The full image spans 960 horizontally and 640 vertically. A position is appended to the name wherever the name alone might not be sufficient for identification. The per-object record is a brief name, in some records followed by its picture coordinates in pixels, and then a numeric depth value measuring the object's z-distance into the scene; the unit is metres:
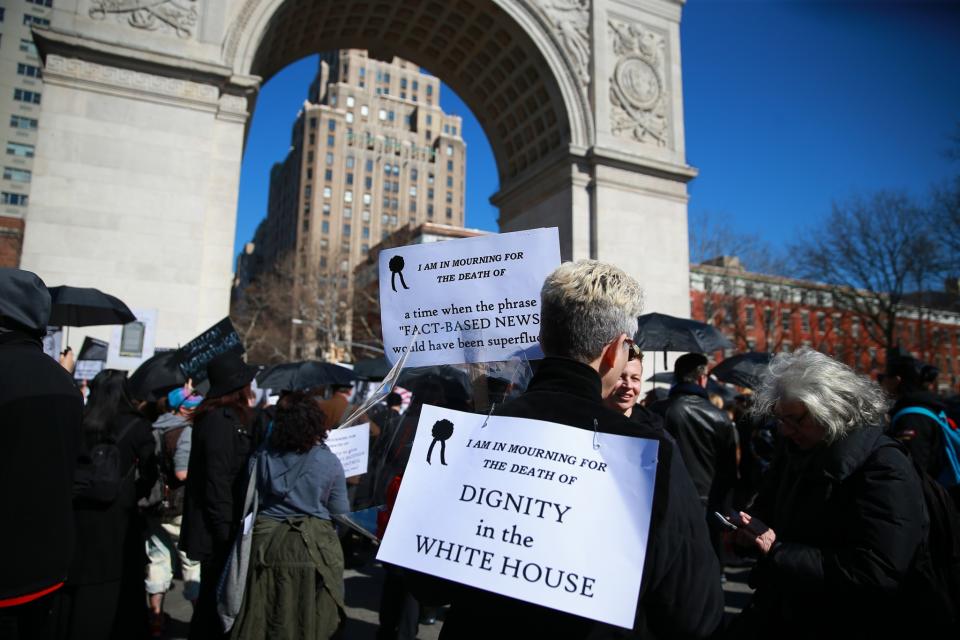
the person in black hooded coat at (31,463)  2.29
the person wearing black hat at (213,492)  3.85
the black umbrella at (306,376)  8.70
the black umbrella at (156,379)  6.56
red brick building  32.62
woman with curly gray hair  2.08
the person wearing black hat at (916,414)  4.55
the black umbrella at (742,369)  7.93
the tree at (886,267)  25.00
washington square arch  12.43
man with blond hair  1.38
